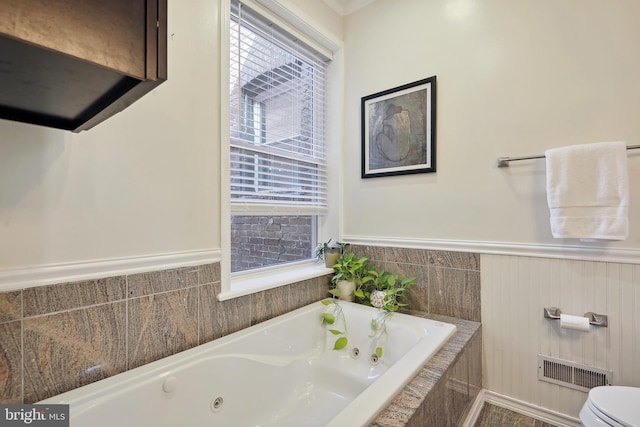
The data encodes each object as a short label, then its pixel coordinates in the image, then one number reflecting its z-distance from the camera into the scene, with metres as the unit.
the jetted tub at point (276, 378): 1.02
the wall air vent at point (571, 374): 1.43
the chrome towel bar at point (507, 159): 1.53
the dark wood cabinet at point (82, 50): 0.52
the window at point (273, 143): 1.79
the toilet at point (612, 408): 1.00
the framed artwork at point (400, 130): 1.91
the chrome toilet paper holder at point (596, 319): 1.41
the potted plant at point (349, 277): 2.08
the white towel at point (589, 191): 1.29
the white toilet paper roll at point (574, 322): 1.40
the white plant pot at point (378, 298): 1.90
